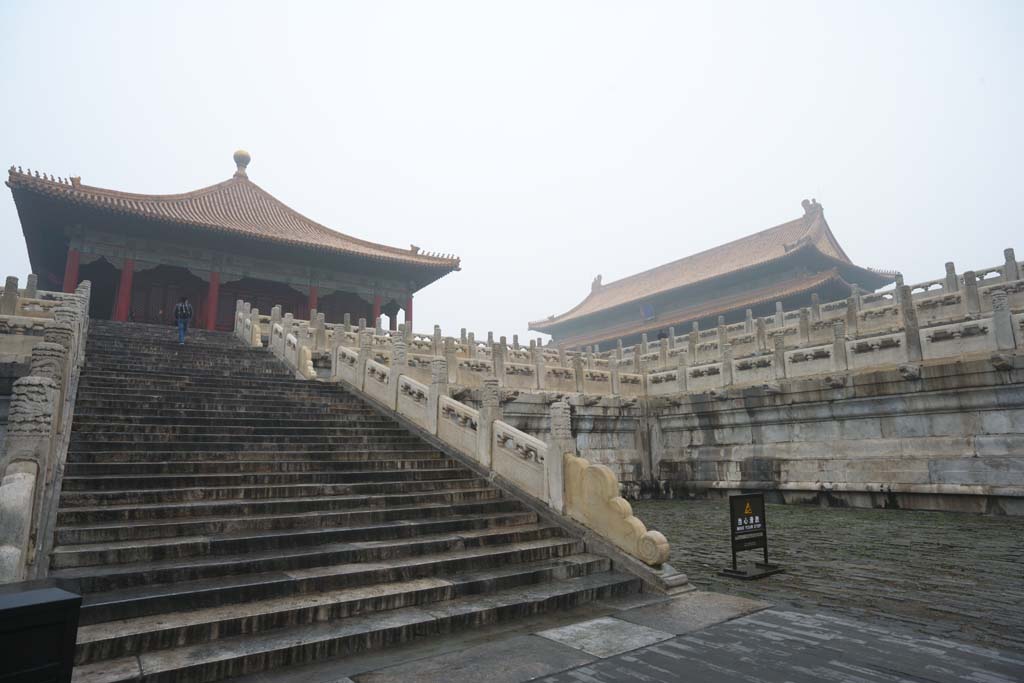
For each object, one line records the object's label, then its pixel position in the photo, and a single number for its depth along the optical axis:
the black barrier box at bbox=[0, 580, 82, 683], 2.02
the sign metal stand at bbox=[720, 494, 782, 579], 6.36
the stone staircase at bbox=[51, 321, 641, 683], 4.21
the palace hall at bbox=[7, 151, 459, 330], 22.08
